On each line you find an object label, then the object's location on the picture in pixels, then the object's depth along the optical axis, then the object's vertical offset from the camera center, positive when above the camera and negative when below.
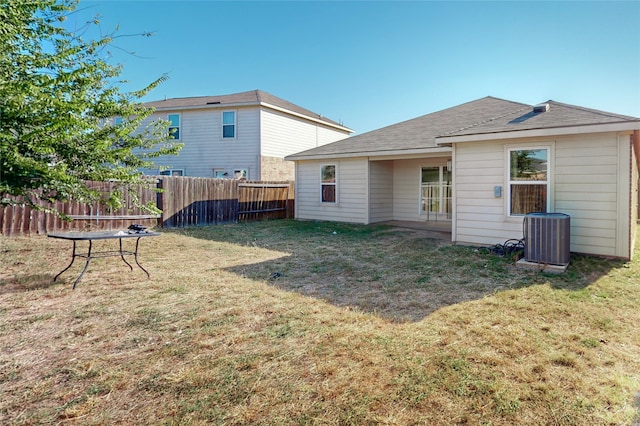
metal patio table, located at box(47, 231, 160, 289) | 5.10 -0.52
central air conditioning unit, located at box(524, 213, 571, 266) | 6.36 -0.67
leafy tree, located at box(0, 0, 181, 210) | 3.21 +0.88
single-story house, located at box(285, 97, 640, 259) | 6.77 +0.76
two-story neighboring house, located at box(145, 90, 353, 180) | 18.17 +3.53
